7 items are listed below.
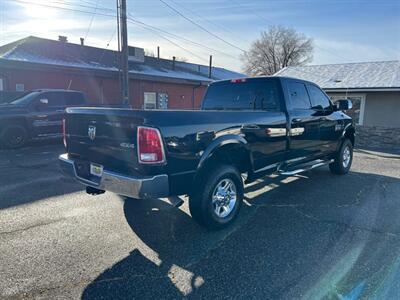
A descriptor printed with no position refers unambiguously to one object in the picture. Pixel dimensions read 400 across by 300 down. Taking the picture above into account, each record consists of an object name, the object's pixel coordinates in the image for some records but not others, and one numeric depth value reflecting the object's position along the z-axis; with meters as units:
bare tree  61.03
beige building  12.83
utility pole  12.79
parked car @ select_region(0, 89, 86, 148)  9.58
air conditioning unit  22.73
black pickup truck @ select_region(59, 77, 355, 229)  3.14
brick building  14.28
